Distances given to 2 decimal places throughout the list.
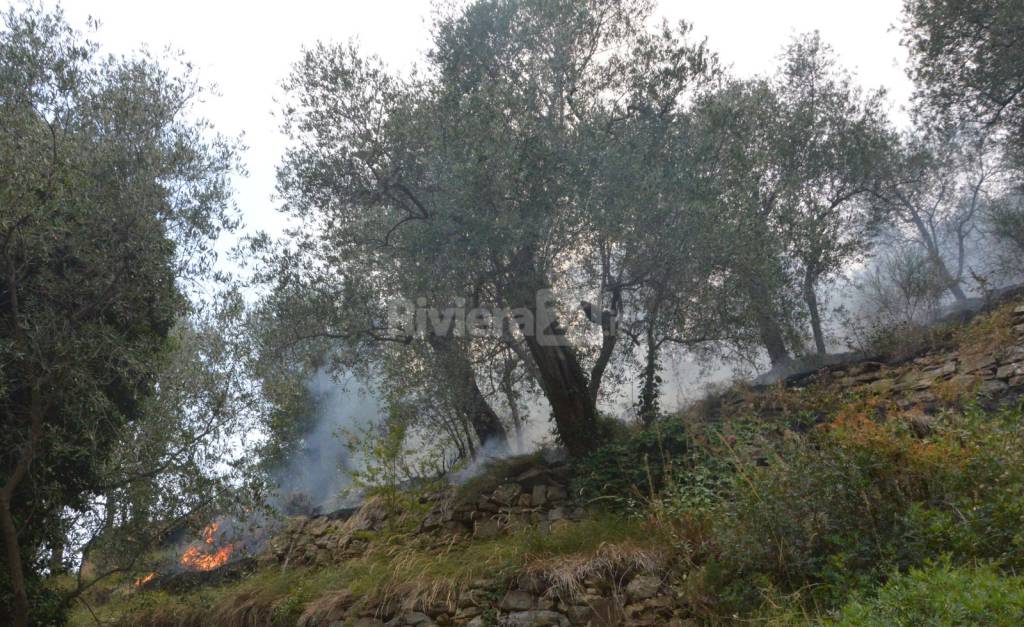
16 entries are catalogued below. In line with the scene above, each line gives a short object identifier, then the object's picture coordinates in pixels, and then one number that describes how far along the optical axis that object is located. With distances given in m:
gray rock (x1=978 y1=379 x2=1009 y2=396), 8.46
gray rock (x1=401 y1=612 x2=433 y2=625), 7.59
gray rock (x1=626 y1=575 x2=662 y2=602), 6.64
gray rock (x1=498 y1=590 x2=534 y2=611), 7.23
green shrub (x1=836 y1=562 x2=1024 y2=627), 3.84
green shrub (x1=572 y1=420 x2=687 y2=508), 9.13
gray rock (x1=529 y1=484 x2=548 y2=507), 9.68
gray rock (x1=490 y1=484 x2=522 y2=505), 9.84
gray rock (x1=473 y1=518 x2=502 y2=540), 9.31
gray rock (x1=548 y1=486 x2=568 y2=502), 9.72
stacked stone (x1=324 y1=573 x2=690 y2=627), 6.54
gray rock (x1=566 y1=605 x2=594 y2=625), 6.80
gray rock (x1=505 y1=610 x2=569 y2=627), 6.91
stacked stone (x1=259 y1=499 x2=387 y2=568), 10.79
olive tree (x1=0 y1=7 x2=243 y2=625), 7.53
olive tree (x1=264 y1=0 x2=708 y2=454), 9.54
